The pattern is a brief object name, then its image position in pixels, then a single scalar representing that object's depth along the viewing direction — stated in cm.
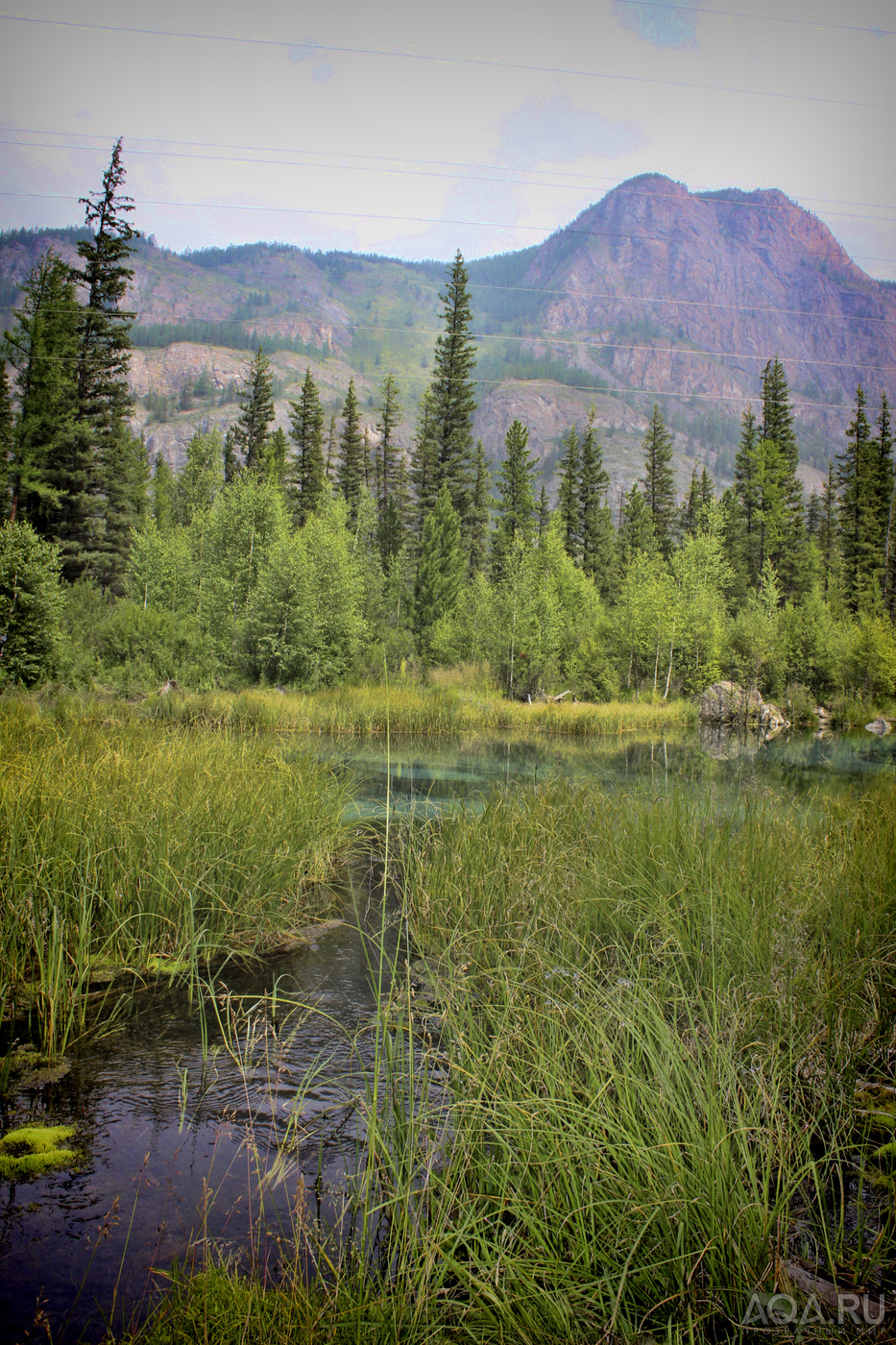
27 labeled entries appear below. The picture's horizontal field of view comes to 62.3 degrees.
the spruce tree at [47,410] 2742
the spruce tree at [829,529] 5625
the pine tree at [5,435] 2668
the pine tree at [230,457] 6246
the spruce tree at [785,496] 4862
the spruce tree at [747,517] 4925
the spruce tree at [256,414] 5400
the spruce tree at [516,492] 4838
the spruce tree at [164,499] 4703
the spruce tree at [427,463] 4759
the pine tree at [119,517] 3519
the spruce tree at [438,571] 3609
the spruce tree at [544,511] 5988
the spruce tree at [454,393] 4547
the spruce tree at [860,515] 4441
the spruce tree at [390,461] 5875
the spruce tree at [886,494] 4338
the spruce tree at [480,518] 5456
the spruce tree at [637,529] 5272
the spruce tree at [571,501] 5294
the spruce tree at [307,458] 5356
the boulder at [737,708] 3158
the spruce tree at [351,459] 5772
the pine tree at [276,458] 4875
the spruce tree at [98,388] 2933
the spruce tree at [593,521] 5294
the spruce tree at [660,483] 5847
